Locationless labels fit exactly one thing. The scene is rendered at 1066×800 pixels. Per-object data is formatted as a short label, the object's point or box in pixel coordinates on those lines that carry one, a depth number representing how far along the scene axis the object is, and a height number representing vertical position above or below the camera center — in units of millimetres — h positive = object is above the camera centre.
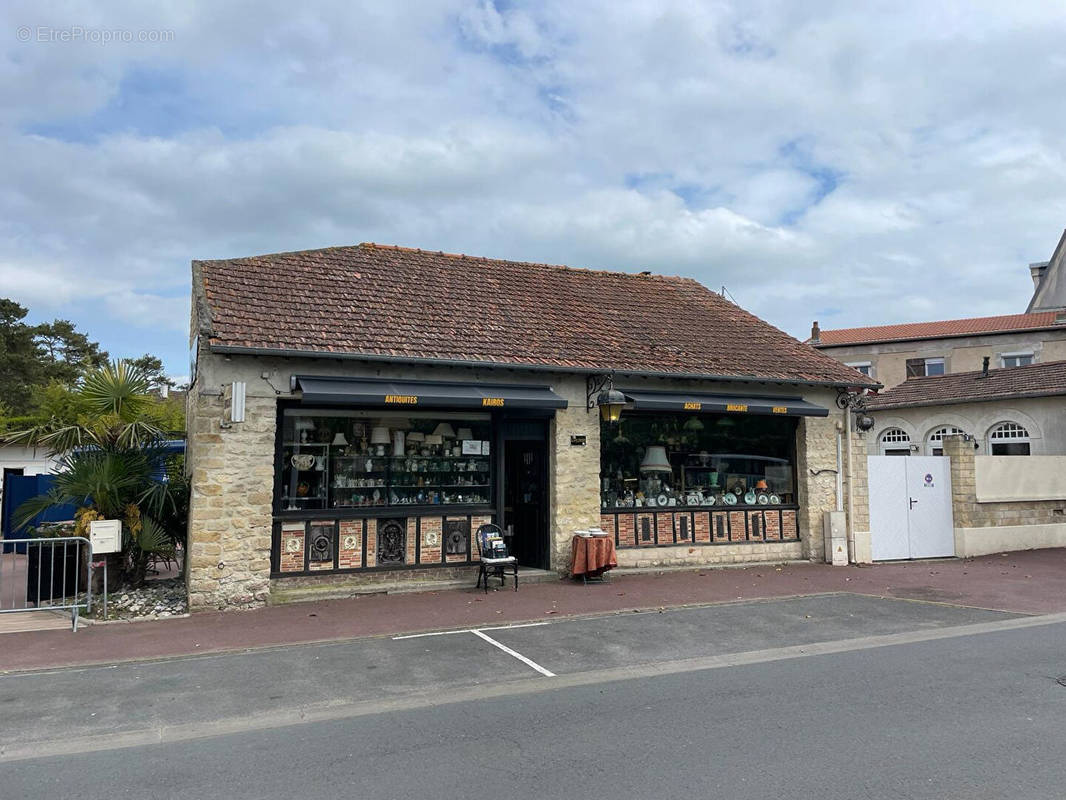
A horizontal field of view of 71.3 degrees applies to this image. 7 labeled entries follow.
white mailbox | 9070 -816
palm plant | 10164 +0
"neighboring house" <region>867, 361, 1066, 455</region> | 20016 +1548
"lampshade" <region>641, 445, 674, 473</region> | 13117 +105
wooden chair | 10812 -1316
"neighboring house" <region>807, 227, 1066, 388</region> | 35312 +6071
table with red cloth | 11344 -1360
